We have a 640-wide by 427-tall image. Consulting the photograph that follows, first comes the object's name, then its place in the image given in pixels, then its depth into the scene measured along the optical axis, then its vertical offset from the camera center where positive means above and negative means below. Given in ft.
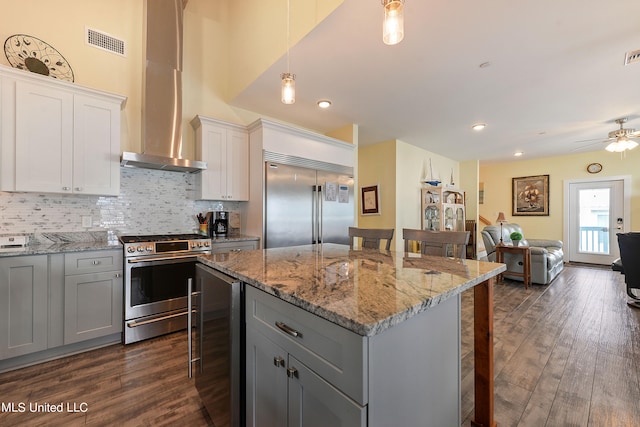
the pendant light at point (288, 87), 5.83 +2.74
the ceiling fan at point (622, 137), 12.73 +3.66
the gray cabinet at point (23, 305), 6.43 -2.27
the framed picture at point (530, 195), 21.93 +1.54
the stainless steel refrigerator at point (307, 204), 10.55 +0.39
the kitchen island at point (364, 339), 2.49 -1.43
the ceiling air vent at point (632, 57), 7.33 +4.37
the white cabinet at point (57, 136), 7.05 +2.16
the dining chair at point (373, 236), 7.49 -0.64
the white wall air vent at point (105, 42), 8.98 +5.82
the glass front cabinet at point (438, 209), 17.20 +0.29
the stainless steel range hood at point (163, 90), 9.28 +4.38
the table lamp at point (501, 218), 16.25 -0.26
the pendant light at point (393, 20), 3.87 +2.81
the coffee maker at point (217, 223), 11.05 -0.42
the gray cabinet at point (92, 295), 7.23 -2.30
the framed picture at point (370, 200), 16.07 +0.84
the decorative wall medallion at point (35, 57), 7.69 +4.62
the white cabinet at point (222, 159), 10.31 +2.15
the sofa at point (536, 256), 14.12 -2.36
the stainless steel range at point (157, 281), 7.98 -2.13
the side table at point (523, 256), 13.92 -2.19
